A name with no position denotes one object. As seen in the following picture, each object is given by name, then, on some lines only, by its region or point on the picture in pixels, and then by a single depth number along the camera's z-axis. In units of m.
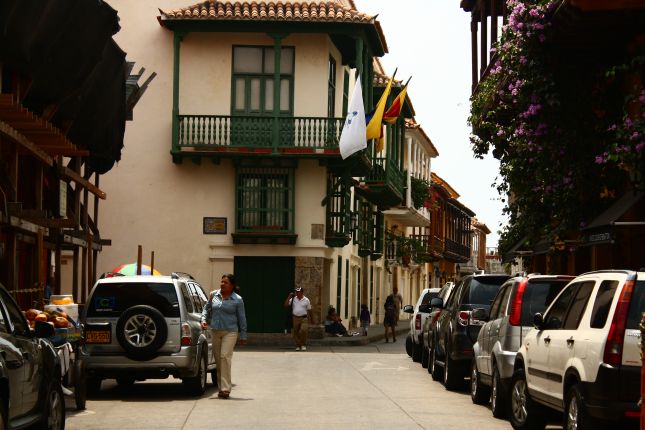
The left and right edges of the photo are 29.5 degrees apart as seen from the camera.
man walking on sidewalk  33.59
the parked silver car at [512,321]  15.48
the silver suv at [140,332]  17.95
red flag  38.59
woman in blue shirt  18.69
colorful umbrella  28.94
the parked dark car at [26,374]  9.91
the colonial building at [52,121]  17.47
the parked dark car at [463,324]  19.66
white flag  34.75
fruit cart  14.67
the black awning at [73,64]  16.84
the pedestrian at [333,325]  39.22
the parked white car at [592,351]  10.82
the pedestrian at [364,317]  42.35
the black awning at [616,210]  19.28
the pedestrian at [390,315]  40.47
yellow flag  36.34
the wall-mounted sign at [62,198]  21.08
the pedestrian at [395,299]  41.22
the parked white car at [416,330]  28.53
